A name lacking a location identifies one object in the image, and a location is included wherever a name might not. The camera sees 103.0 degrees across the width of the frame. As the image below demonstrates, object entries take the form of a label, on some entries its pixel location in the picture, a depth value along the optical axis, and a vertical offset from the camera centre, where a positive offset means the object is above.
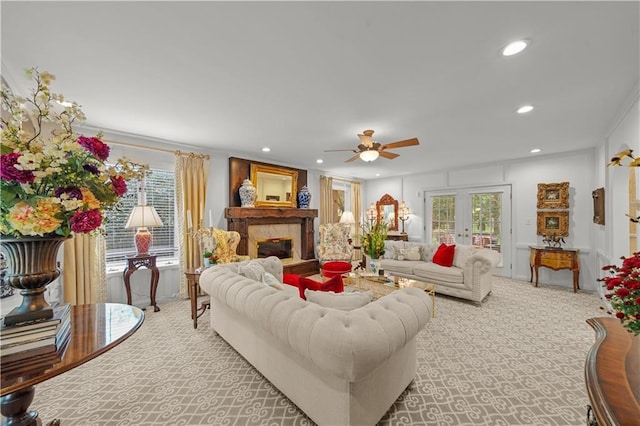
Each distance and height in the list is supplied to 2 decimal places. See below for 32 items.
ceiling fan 3.33 +0.86
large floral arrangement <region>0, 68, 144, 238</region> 1.01 +0.16
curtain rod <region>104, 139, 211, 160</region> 3.61 +1.00
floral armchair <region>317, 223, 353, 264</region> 6.02 -0.70
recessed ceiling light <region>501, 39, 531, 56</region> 1.77 +1.17
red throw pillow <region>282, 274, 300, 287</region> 3.53 -0.96
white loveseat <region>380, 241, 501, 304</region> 3.83 -0.97
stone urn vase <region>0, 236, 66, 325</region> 1.09 -0.25
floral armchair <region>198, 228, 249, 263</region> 3.84 -0.48
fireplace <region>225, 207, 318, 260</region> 4.69 -0.28
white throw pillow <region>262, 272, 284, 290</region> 2.49 -0.68
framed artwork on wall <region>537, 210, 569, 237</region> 4.93 -0.25
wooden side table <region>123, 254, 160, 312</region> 3.50 -0.78
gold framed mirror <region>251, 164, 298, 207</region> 5.12 +0.58
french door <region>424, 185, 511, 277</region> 5.65 -0.17
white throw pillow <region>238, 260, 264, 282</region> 2.68 -0.63
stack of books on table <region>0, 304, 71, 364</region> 0.99 -0.52
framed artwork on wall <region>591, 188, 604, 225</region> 3.93 +0.07
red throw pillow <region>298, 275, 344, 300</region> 2.07 -0.61
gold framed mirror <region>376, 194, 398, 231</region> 7.60 +0.05
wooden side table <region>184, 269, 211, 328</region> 3.11 -0.93
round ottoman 4.53 -1.03
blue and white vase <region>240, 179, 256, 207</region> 4.79 +0.37
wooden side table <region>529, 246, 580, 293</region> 4.46 -0.89
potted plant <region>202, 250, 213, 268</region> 3.42 -0.61
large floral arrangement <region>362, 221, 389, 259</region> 3.89 -0.44
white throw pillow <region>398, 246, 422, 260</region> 5.00 -0.84
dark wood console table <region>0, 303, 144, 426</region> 0.92 -0.60
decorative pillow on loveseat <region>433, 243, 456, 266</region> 4.42 -0.78
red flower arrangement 0.80 -0.27
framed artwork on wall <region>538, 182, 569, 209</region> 4.92 +0.29
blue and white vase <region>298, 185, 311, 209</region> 5.84 +0.33
